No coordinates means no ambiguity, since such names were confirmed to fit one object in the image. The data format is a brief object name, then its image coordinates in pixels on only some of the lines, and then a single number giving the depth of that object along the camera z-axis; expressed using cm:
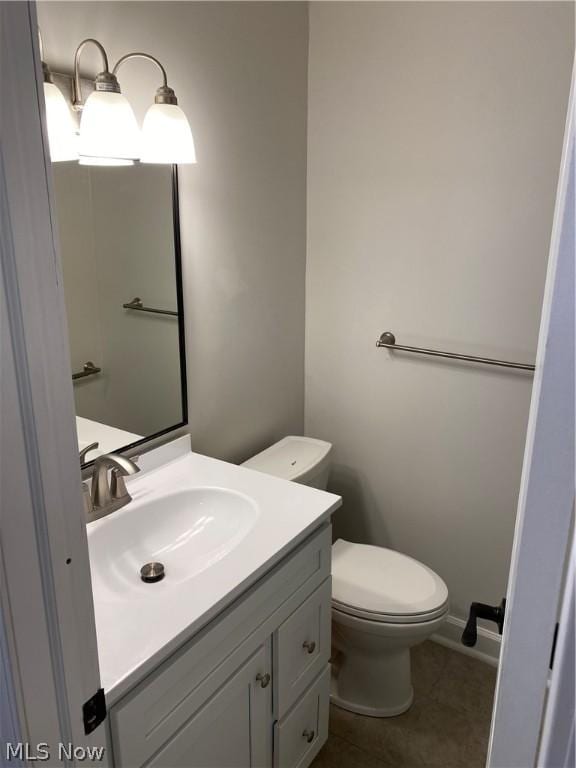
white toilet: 179
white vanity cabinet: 109
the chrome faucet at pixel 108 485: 140
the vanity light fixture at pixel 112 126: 132
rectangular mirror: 145
